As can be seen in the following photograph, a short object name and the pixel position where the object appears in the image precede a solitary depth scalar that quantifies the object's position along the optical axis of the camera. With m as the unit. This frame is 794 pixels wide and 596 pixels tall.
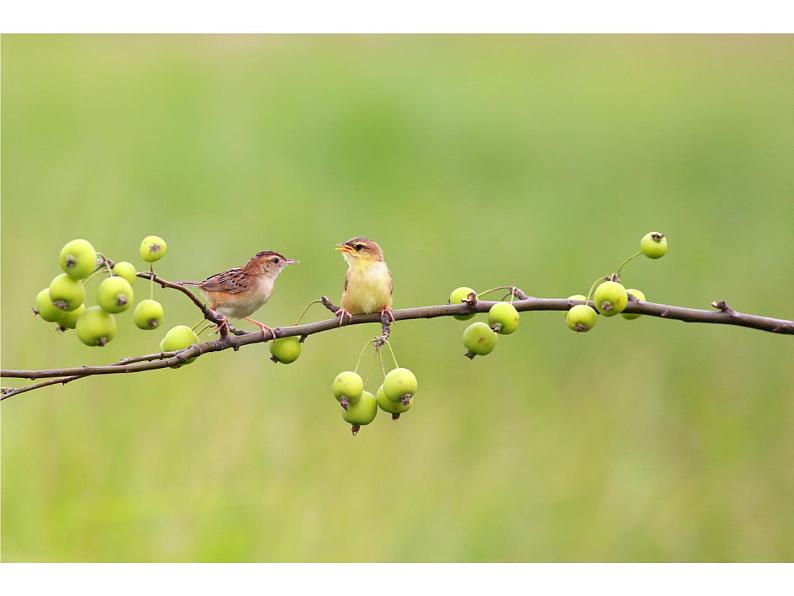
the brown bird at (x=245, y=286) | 6.97
